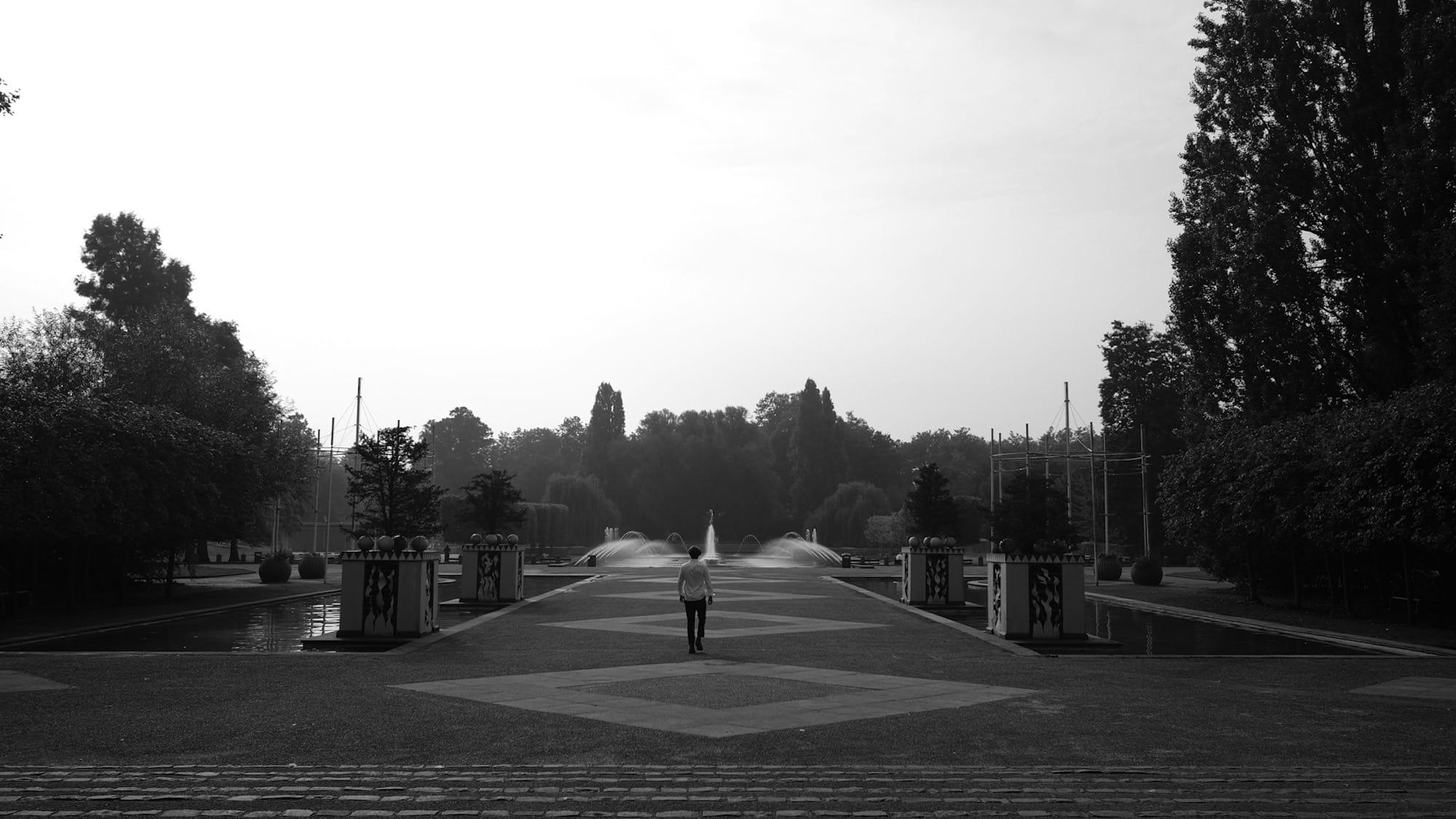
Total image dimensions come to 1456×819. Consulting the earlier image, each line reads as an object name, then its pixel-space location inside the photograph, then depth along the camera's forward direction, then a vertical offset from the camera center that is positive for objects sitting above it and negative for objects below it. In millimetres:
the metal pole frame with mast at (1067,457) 42384 +2400
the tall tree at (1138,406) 58156 +5980
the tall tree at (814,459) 85625 +4373
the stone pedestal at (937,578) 24500 -1418
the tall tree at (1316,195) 23094 +7245
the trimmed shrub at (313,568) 36219 -1904
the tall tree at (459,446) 132000 +7986
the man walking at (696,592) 14586 -1061
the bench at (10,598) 20734 -1781
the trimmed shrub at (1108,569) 37906 -1826
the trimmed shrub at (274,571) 33031 -1825
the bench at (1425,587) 22186 -1478
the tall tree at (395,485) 30281 +734
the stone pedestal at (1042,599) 17156 -1304
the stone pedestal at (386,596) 16594 -1296
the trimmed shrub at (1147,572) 35188 -1780
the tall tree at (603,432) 91562 +6905
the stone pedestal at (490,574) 23953 -1357
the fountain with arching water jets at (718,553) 53406 -2353
